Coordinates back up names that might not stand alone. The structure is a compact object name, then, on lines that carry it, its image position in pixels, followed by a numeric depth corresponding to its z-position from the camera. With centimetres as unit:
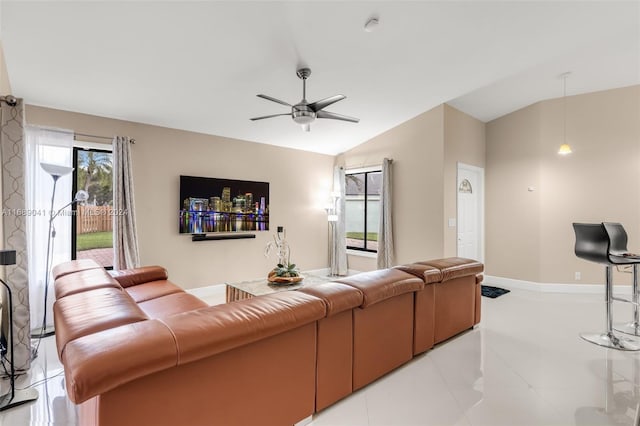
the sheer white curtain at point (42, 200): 353
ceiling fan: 314
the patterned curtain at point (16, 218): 250
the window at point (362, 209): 646
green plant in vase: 370
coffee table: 339
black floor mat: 504
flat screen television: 477
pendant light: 473
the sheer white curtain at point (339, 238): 648
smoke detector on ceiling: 282
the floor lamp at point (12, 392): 204
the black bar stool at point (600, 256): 308
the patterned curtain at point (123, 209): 405
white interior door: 565
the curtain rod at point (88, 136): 367
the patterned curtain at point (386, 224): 558
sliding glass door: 406
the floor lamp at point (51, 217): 294
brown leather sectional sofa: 126
